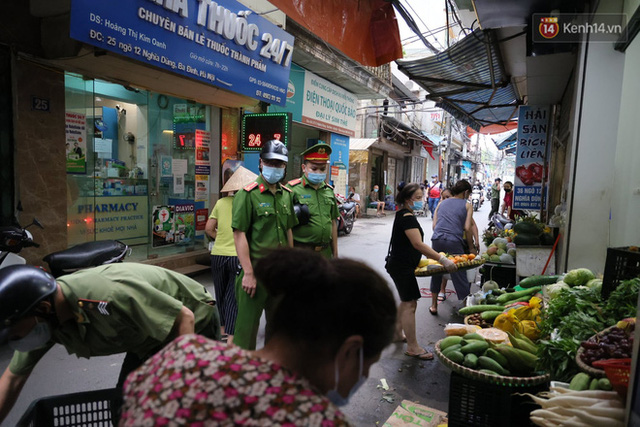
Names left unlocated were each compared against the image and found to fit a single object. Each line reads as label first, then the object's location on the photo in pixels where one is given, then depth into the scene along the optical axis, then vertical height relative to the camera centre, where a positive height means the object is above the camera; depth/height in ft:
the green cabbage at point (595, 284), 10.17 -2.43
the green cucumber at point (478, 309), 12.87 -4.01
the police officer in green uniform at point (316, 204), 13.50 -0.91
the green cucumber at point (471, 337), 9.33 -3.50
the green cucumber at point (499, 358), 8.40 -3.55
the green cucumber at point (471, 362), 8.38 -3.64
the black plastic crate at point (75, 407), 5.78 -3.52
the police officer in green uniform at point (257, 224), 10.81 -1.42
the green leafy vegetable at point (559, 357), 7.45 -3.20
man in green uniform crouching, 5.16 -2.15
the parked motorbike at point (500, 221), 34.10 -3.06
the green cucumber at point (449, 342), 9.42 -3.67
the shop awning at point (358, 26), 13.37 +5.57
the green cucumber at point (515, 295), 13.54 -3.63
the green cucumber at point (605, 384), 6.03 -2.87
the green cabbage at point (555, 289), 10.69 -2.76
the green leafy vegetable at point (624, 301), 7.98 -2.20
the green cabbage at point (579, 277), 11.48 -2.48
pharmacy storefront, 16.80 +3.52
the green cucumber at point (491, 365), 8.16 -3.62
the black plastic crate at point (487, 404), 7.80 -4.29
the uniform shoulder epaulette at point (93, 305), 5.91 -1.99
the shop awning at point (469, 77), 18.71 +6.13
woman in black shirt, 13.54 -2.58
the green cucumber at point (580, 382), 6.34 -3.02
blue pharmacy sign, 14.89 +5.84
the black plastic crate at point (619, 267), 8.84 -1.65
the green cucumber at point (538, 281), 13.88 -3.23
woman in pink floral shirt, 2.89 -1.48
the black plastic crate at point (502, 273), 18.65 -4.00
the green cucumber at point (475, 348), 8.80 -3.52
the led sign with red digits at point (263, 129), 24.16 +2.80
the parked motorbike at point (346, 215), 40.53 -3.79
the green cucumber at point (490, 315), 12.16 -3.88
